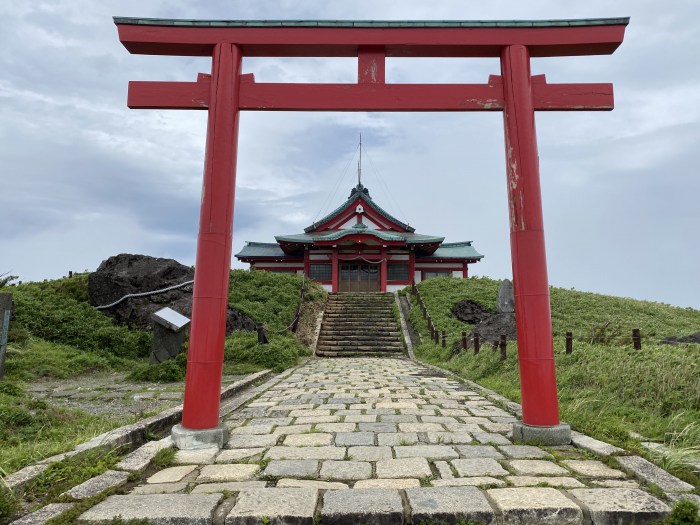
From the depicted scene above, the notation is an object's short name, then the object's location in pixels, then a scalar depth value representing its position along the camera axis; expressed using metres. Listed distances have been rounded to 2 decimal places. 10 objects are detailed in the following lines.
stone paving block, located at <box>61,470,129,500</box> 2.91
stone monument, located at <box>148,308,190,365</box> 9.77
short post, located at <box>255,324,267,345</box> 11.98
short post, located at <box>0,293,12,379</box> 8.16
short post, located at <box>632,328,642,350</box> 7.88
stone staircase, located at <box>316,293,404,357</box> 16.06
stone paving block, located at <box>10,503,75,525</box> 2.51
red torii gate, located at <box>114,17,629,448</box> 4.41
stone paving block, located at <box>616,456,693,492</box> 2.94
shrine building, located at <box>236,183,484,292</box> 25.53
